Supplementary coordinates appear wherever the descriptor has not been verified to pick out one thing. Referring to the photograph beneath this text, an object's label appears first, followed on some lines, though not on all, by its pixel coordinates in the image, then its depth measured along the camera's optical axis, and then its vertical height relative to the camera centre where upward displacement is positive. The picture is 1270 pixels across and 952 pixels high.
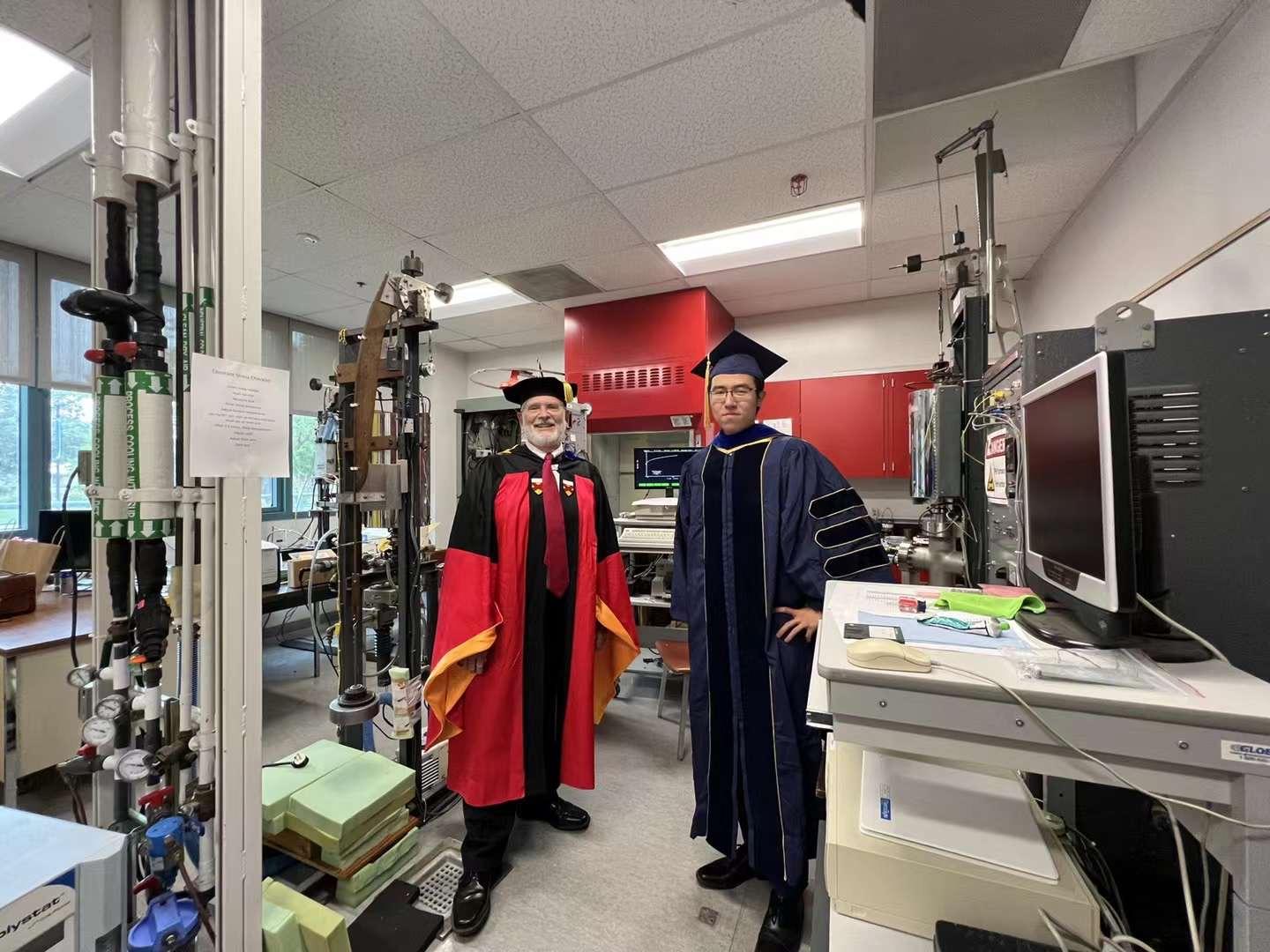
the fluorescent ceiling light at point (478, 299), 3.50 +1.44
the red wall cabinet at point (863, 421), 3.27 +0.40
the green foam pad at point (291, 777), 1.55 -0.99
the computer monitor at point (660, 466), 3.09 +0.11
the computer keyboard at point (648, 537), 2.79 -0.32
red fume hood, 3.27 +0.91
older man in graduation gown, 1.57 -0.51
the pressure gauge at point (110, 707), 0.96 -0.42
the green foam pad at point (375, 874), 1.53 -1.27
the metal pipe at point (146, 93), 0.90 +0.75
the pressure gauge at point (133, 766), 0.92 -0.52
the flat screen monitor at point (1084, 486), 0.64 -0.02
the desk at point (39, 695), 1.89 -0.82
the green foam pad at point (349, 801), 1.51 -1.02
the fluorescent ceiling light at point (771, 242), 2.59 +1.39
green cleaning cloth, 0.82 -0.23
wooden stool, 2.37 -0.91
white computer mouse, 0.61 -0.23
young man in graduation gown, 1.39 -0.41
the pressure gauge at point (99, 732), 0.96 -0.47
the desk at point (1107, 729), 0.49 -0.29
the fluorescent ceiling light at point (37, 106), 1.63 +1.47
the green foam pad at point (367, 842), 1.52 -1.17
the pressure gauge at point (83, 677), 1.06 -0.40
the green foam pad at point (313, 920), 1.13 -1.04
